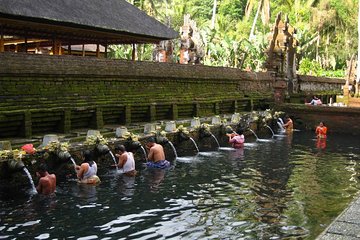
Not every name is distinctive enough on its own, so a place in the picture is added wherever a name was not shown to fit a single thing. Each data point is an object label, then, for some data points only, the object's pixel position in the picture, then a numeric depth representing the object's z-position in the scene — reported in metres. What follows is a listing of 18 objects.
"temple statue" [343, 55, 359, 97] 36.97
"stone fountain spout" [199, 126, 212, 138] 19.44
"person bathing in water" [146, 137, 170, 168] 14.77
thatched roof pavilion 17.91
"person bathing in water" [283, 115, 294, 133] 27.01
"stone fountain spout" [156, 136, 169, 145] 16.54
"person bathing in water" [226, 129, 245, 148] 20.00
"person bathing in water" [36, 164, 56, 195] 11.02
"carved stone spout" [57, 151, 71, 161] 12.52
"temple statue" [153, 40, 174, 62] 32.06
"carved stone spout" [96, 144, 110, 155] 13.89
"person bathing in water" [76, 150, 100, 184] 12.20
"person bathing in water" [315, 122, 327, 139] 24.73
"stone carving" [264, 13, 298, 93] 31.84
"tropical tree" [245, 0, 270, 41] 56.17
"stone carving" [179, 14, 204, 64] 29.00
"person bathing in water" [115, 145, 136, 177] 13.70
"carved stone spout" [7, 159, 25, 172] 11.21
